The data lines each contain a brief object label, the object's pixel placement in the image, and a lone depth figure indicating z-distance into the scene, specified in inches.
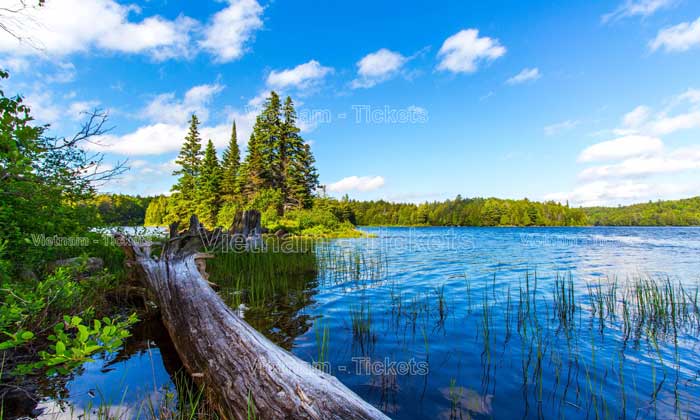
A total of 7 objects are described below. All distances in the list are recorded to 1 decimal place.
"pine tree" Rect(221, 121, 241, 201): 1553.9
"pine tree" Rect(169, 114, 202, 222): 1611.5
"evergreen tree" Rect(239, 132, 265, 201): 1437.0
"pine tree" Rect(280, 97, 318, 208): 1449.3
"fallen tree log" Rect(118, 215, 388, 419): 84.8
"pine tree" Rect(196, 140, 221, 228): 1470.2
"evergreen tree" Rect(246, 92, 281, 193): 1443.2
